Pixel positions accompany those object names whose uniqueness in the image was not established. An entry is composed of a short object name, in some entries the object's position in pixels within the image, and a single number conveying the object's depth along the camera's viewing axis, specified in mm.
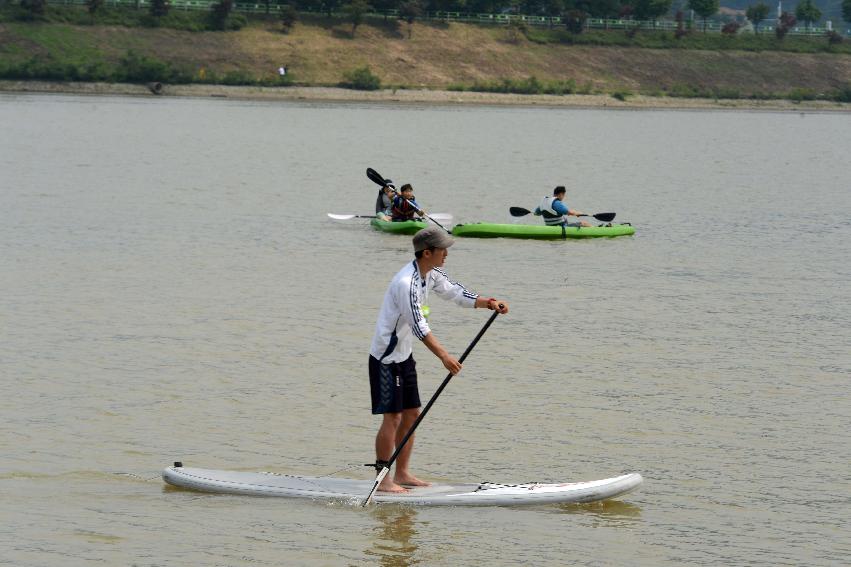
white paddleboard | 11055
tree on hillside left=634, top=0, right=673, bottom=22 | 149375
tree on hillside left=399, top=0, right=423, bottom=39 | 128250
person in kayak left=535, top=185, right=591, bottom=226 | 29891
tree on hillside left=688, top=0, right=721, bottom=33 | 155200
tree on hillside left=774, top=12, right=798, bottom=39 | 152250
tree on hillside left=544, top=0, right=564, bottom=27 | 144250
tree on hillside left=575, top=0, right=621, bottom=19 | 148250
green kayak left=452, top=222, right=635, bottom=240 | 29688
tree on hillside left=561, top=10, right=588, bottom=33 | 139500
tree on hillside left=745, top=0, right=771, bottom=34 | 159875
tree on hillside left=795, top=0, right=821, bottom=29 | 167150
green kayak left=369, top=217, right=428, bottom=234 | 30188
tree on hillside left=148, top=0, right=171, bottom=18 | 115500
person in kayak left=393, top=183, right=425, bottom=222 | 29703
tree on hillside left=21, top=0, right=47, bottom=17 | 107875
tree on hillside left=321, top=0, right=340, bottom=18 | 126138
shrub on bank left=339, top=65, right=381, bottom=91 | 110844
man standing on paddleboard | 10211
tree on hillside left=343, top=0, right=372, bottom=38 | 122188
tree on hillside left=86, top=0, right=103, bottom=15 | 111250
